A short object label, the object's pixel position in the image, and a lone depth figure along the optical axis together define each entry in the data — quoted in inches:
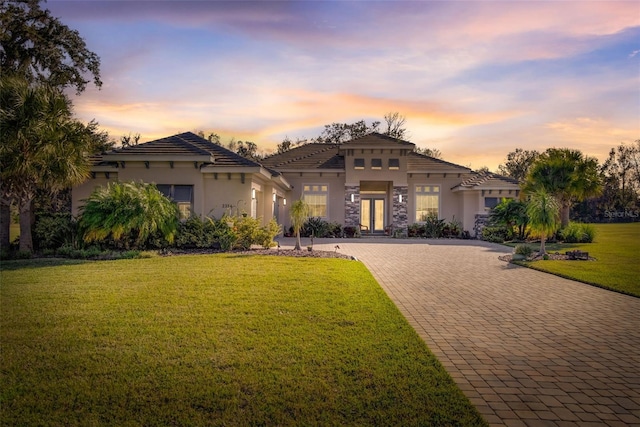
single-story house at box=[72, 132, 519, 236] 994.7
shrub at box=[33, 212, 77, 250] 586.6
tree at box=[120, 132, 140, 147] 1309.1
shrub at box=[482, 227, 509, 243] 902.1
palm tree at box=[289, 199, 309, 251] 596.7
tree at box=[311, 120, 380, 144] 1699.1
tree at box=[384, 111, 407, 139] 1593.3
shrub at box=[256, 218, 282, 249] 613.9
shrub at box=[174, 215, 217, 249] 612.7
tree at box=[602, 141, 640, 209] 2110.0
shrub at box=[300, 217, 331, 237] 971.3
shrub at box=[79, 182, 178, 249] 538.0
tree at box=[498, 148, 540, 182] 2112.0
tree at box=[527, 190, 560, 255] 577.0
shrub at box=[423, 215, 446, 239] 1007.0
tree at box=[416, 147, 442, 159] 1834.4
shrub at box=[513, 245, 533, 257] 606.9
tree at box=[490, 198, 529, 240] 889.5
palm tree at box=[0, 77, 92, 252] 497.4
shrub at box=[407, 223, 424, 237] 1015.6
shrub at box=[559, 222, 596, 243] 912.3
